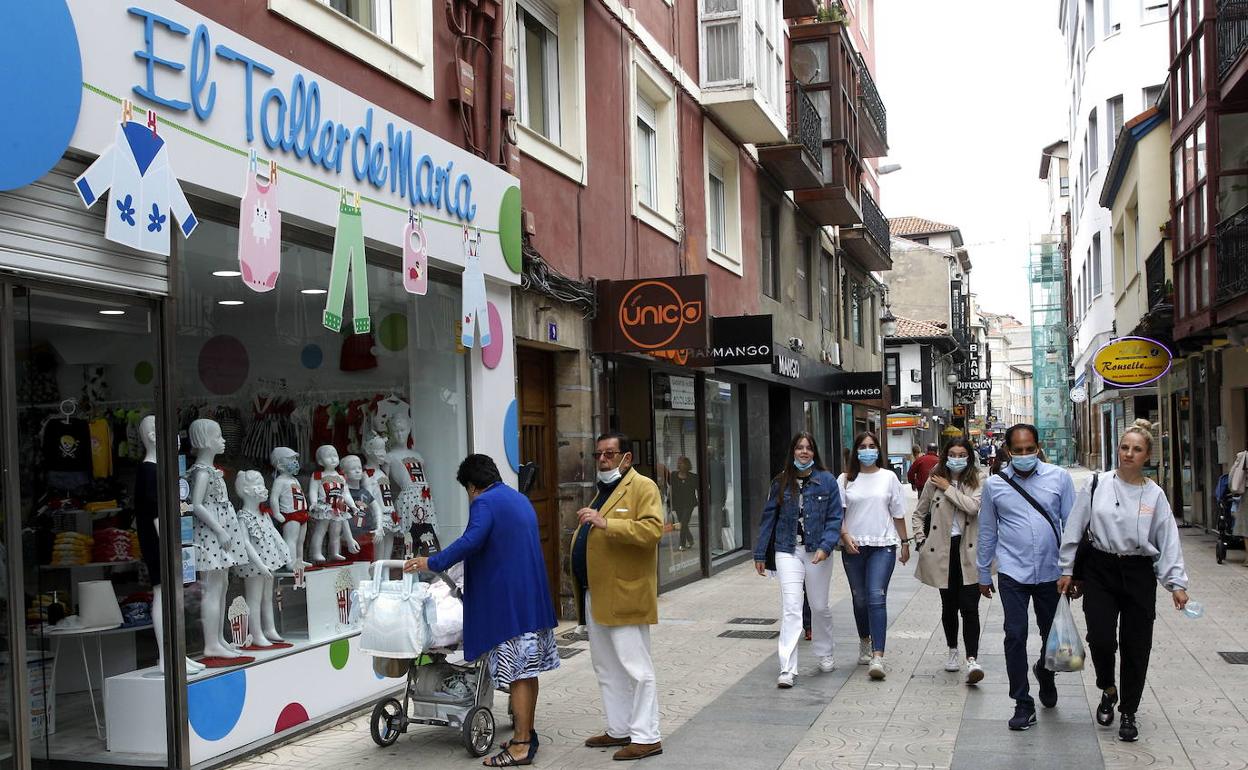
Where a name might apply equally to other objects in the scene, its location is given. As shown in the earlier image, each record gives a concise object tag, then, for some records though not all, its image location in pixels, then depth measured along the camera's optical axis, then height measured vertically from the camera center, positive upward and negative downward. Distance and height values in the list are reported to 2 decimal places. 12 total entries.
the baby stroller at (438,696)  6.65 -1.71
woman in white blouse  8.98 -1.19
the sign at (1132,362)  18.53 +0.14
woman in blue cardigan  6.54 -1.13
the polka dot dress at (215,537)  6.74 -0.79
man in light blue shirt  7.20 -0.98
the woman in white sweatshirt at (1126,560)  6.80 -1.07
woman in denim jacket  8.74 -1.13
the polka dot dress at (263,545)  7.27 -0.93
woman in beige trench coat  8.66 -1.20
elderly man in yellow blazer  6.62 -1.12
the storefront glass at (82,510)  5.70 -0.55
